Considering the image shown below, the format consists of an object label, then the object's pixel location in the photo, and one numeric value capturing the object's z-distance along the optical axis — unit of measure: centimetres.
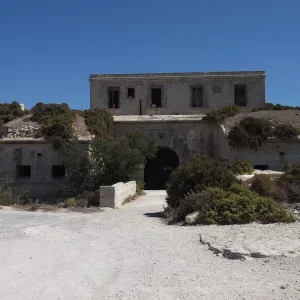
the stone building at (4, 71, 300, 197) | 1625
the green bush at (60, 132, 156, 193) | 1436
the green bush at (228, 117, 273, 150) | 1650
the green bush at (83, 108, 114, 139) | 1744
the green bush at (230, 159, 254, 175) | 1362
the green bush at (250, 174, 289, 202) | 961
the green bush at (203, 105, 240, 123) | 1865
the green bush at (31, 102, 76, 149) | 1595
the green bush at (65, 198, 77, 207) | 1230
